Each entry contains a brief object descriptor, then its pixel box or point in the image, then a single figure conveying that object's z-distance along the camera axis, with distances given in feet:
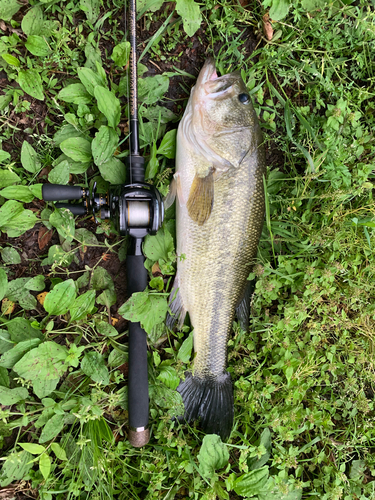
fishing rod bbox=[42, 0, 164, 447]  1.23
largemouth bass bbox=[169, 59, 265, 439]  1.36
